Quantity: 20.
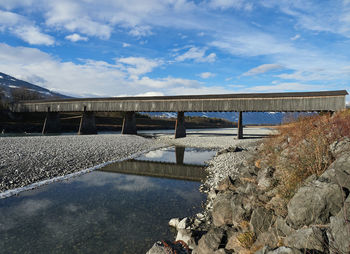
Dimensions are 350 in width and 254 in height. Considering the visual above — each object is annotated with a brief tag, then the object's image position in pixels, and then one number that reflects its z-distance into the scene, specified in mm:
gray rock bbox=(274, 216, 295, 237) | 4170
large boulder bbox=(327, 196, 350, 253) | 2961
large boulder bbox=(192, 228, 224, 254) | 4891
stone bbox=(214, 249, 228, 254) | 4567
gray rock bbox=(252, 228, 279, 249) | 4207
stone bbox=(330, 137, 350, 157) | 5399
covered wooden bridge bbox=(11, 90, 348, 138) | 26562
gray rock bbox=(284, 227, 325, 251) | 3221
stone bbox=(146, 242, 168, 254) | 5001
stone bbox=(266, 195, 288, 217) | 4898
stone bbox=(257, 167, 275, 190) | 6904
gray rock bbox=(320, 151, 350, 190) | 4231
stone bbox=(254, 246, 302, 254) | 3217
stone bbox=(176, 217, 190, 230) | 6485
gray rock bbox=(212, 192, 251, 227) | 6026
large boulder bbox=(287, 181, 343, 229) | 3866
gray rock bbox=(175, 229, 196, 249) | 5477
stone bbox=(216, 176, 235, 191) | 9047
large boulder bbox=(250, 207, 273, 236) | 4953
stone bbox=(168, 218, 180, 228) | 6801
